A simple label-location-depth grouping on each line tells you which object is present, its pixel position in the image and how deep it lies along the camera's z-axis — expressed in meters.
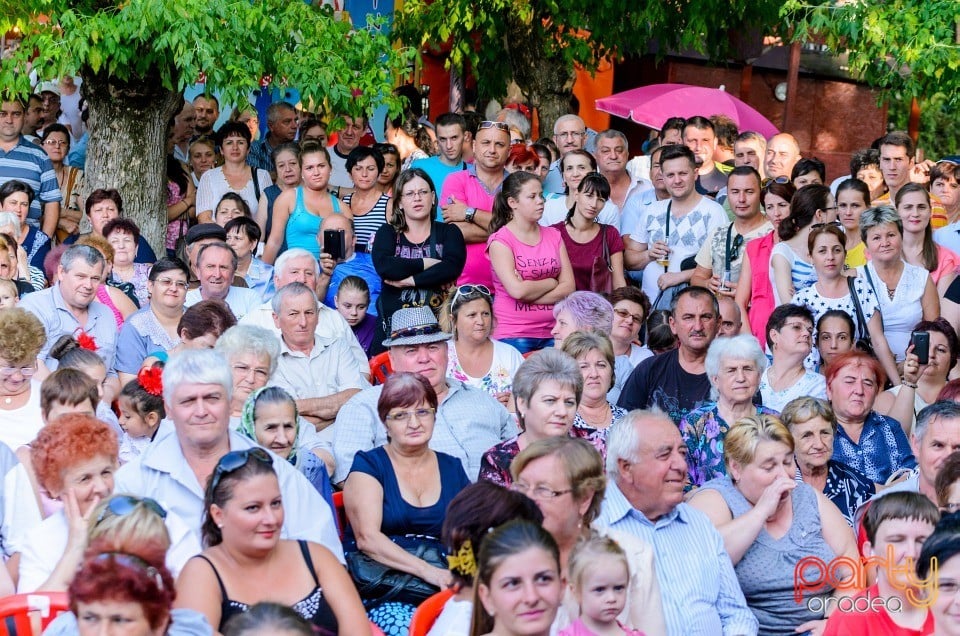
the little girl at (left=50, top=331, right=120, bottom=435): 11.50
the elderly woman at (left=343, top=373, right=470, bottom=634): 9.85
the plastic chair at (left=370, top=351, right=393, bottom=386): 13.72
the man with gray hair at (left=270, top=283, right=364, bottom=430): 12.86
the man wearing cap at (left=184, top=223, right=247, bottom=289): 15.14
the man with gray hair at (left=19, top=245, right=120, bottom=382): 13.38
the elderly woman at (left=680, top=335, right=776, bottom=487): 11.28
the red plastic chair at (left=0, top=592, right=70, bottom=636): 7.75
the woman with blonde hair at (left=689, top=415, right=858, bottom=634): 9.47
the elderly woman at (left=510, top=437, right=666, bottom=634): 8.44
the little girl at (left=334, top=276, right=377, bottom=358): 14.78
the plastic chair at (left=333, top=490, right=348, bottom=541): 10.61
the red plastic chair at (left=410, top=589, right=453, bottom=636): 8.23
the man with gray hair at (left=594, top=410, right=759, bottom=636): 8.98
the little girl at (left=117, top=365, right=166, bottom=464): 11.50
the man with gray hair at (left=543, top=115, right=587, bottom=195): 18.45
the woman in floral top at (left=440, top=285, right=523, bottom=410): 12.92
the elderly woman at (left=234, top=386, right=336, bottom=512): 10.14
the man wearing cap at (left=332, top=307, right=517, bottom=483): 11.24
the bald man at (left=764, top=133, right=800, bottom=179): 17.85
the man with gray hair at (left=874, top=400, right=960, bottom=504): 10.19
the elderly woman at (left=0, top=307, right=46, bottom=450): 10.92
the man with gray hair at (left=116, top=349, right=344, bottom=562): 9.18
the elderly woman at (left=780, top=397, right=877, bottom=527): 10.62
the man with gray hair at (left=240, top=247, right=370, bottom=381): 13.54
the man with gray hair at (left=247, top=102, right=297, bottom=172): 19.30
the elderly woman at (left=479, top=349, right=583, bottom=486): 10.43
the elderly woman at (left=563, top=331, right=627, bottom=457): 11.87
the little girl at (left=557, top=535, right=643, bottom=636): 7.52
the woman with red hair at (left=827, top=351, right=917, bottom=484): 11.83
